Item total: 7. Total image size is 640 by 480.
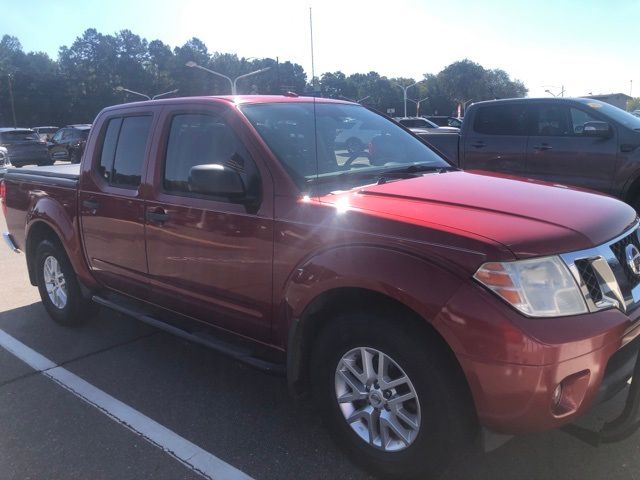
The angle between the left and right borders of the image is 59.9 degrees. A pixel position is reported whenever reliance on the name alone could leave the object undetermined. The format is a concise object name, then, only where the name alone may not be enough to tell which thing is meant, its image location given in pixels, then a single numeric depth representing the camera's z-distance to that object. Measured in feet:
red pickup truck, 7.19
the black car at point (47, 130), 110.45
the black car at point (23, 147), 69.77
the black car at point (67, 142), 78.38
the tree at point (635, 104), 268.50
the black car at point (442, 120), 91.32
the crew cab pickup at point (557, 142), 22.86
